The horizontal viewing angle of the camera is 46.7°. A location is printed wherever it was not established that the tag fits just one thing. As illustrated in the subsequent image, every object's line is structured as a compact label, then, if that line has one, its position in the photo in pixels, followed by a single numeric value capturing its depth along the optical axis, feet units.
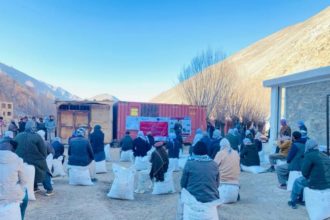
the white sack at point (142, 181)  30.30
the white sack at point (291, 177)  28.58
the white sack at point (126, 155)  48.80
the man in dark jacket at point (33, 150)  24.80
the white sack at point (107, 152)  49.18
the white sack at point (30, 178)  24.45
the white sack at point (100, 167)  38.68
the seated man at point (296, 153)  27.89
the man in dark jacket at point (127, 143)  48.67
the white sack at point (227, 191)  25.81
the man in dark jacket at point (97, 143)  38.78
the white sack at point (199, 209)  17.83
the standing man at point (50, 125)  63.26
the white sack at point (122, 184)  27.20
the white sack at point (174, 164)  39.96
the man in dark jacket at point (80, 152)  29.94
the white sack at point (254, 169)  39.56
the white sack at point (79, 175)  30.37
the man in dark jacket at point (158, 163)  28.91
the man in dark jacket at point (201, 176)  17.88
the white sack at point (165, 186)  29.17
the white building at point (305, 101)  41.09
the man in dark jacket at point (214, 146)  32.73
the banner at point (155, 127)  66.23
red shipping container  65.87
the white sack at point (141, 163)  39.81
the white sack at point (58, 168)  35.12
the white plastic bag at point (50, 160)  32.76
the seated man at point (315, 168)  21.66
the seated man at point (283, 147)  34.35
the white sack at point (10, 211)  16.40
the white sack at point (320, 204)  21.90
